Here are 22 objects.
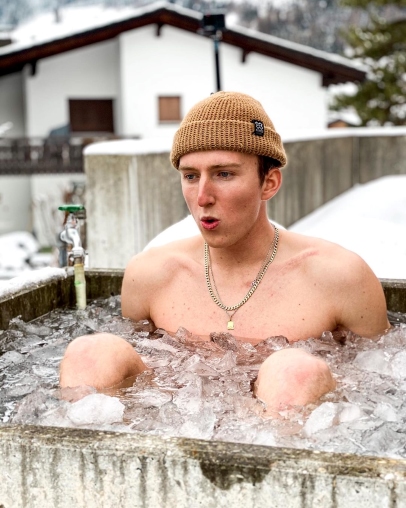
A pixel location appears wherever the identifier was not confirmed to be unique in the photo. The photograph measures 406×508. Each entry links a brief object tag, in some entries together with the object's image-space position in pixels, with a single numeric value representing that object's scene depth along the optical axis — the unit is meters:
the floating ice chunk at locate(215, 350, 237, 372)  2.66
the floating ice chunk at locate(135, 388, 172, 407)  2.34
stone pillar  6.01
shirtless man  2.62
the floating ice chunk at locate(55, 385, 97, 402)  2.29
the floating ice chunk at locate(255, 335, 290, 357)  2.76
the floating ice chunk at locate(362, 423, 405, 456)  1.89
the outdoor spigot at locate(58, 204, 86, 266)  3.50
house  21.53
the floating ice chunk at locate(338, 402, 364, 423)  2.08
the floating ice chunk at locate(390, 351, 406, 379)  2.58
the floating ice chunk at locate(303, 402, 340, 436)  1.97
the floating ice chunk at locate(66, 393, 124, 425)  2.10
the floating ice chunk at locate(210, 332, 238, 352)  2.82
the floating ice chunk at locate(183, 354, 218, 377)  2.62
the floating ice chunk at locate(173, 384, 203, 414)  2.26
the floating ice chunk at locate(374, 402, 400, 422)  2.14
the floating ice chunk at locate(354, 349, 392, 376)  2.62
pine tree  25.42
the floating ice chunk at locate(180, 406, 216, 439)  2.02
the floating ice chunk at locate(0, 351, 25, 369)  2.90
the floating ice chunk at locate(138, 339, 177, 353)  2.88
